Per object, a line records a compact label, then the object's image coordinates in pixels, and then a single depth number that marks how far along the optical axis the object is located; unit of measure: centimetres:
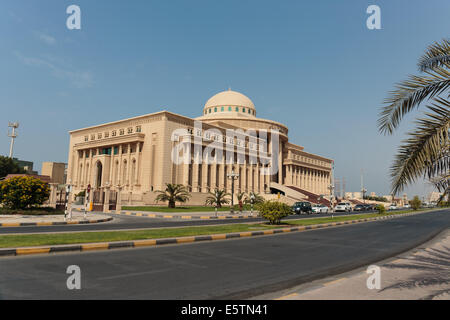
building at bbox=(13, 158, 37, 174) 11908
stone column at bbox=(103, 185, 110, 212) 3084
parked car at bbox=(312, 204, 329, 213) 4508
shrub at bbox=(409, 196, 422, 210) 6279
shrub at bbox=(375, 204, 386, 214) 3638
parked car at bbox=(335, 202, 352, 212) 5050
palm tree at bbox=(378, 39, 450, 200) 597
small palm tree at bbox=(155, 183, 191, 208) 3869
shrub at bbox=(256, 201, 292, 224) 1892
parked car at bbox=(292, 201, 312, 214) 3850
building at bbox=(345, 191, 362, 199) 18260
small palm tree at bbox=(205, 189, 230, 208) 4106
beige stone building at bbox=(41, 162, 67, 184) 7759
